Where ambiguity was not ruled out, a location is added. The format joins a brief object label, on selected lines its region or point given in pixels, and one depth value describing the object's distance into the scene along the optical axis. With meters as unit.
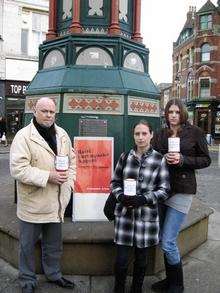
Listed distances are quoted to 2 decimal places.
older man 2.50
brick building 27.41
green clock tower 3.54
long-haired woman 2.67
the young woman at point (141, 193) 2.54
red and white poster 3.41
